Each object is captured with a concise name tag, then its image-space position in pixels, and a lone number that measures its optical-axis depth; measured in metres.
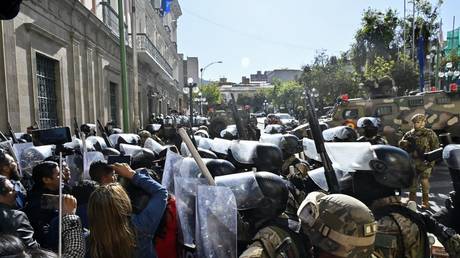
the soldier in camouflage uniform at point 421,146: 7.35
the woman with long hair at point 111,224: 2.30
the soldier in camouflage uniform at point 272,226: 2.04
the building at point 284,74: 134.38
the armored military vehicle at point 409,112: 12.10
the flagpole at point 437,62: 26.38
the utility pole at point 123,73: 13.23
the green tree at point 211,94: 62.09
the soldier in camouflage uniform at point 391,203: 2.32
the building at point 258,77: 148.12
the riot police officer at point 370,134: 6.83
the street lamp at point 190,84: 21.69
